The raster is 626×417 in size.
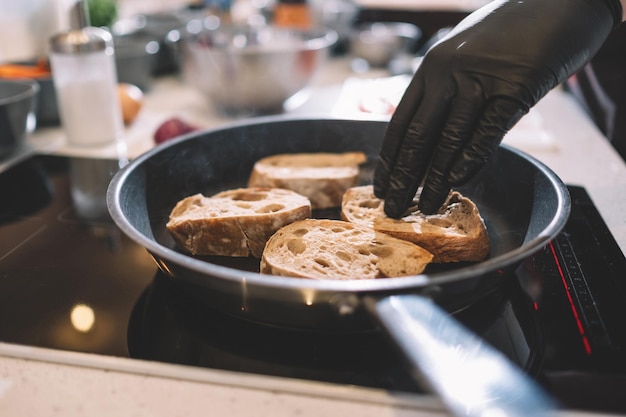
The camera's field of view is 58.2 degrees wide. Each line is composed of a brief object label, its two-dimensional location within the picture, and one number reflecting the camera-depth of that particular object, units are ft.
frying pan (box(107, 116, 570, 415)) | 1.70
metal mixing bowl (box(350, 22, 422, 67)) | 7.93
